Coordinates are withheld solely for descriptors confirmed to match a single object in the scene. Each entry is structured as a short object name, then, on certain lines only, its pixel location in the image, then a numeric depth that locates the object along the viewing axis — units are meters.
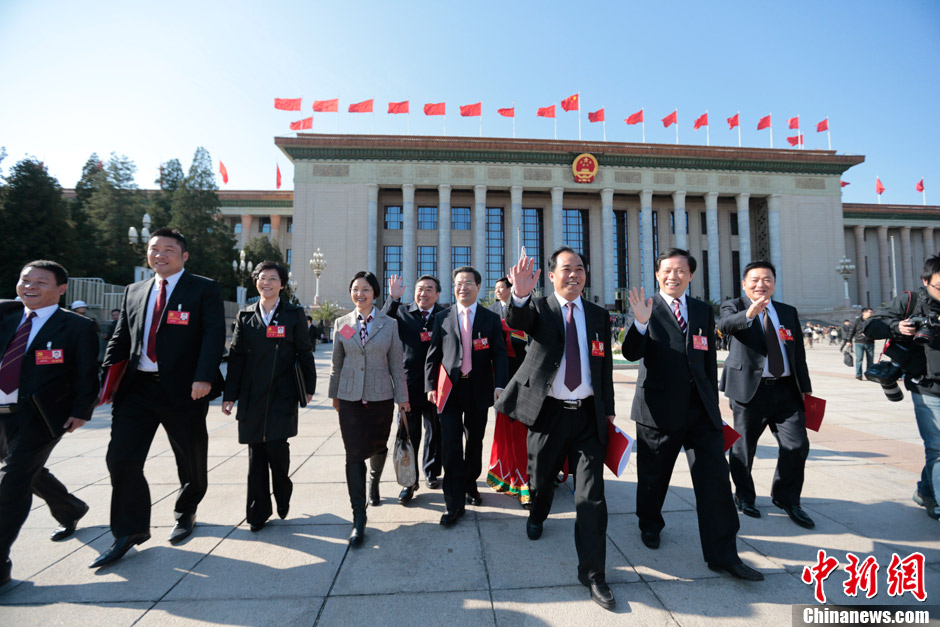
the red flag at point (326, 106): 34.75
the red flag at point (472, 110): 35.97
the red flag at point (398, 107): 36.38
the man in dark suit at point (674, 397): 2.96
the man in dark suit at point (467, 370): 3.84
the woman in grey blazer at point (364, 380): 3.48
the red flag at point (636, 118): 38.69
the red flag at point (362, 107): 34.97
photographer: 3.47
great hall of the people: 37.62
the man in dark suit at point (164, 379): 3.14
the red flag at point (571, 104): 36.84
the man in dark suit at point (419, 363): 4.62
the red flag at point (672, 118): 38.60
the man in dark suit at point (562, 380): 2.89
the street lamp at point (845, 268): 31.91
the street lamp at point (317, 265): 30.53
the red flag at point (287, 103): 34.69
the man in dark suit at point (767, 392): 3.63
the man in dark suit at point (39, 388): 2.88
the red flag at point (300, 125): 36.62
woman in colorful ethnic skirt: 4.20
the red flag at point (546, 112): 36.69
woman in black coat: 3.44
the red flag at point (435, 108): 35.44
